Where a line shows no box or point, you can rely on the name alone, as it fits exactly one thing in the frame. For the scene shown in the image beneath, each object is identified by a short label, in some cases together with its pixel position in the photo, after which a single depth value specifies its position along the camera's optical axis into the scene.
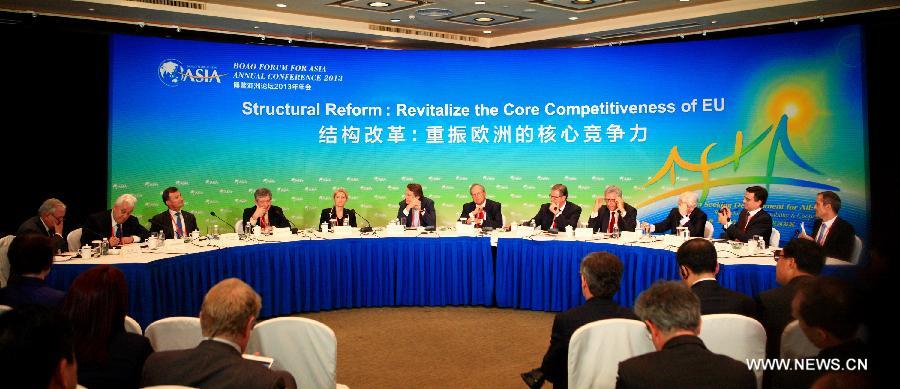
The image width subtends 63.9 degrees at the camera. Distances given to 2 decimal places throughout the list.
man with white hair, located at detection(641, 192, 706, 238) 6.76
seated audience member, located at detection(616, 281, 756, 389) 2.14
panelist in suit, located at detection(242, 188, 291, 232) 7.12
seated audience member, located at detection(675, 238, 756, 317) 3.36
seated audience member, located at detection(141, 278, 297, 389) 2.22
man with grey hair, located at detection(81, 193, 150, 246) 6.01
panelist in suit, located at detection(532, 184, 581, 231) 7.20
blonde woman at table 7.35
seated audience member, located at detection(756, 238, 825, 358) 3.32
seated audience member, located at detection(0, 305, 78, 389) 1.50
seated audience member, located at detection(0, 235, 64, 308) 3.45
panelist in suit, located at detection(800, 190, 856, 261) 5.48
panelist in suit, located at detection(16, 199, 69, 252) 5.64
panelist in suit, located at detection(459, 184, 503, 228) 7.48
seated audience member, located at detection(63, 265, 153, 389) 2.51
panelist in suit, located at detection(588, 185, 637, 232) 7.05
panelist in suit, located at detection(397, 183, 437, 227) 7.49
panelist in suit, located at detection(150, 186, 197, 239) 6.44
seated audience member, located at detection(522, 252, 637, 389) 3.14
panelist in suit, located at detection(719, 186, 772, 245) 6.23
